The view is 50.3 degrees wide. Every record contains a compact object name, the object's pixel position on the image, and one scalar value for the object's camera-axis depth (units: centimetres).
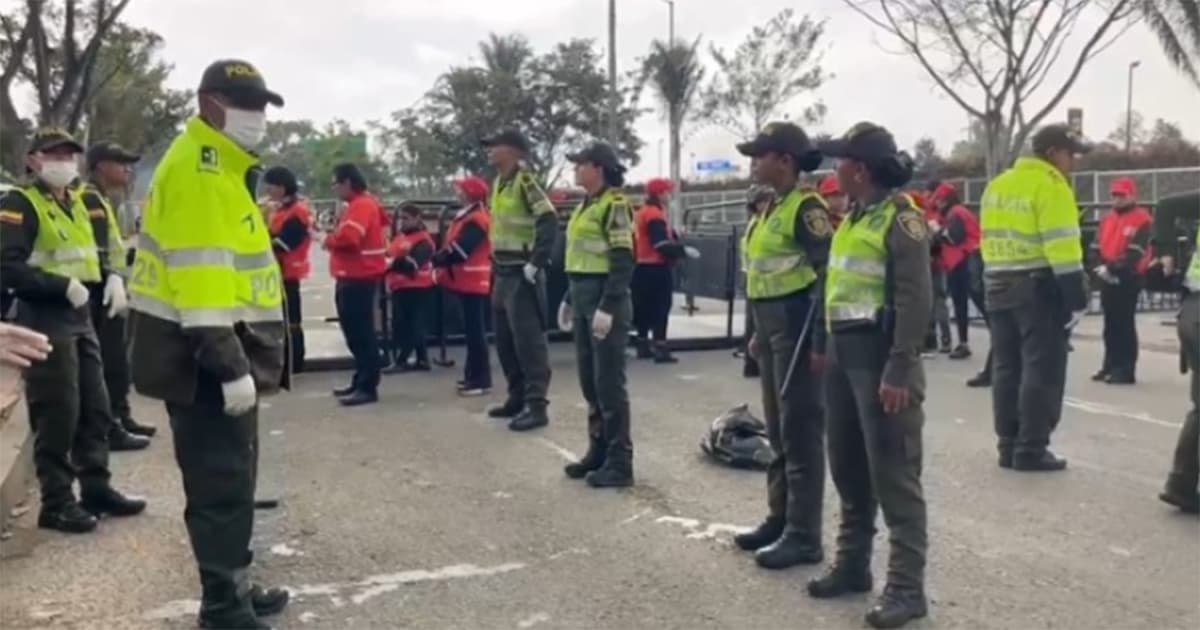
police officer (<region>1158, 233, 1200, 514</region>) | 643
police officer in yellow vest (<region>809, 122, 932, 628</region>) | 488
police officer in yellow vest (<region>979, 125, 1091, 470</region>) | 744
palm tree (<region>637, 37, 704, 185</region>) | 3941
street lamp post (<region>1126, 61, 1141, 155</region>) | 4538
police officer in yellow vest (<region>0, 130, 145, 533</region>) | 624
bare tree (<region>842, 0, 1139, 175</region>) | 2411
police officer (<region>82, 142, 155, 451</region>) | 775
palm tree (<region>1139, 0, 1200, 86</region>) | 2402
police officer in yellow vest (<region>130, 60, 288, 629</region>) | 451
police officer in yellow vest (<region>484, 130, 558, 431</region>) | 898
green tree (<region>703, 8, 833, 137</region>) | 3897
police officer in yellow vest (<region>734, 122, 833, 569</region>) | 559
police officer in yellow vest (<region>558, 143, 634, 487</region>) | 714
